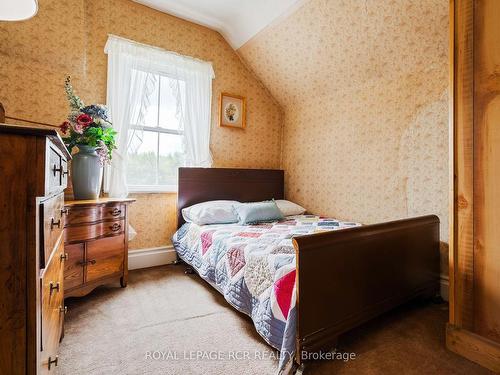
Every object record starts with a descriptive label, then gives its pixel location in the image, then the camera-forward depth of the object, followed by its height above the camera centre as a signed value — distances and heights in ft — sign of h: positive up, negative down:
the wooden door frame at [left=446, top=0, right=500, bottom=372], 4.96 +0.04
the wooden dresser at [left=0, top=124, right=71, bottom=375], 2.35 -0.48
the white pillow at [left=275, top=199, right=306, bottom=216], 10.64 -0.80
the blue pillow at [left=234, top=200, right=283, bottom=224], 9.10 -0.83
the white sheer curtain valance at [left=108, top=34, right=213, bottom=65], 8.93 +5.03
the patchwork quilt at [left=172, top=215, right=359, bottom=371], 4.75 -1.77
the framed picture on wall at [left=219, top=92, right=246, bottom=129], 11.28 +3.34
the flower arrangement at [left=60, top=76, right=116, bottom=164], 7.03 +1.65
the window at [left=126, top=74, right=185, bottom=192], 9.68 +1.67
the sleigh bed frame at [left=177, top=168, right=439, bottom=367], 4.49 -1.75
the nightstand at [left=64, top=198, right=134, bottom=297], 6.61 -1.48
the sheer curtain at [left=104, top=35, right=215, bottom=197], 8.94 +3.44
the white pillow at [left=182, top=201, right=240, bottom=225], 8.90 -0.85
